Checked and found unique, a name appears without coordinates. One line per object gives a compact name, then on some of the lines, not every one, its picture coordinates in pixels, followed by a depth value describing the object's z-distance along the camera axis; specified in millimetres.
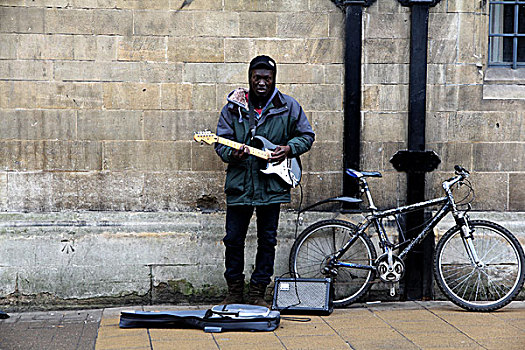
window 6957
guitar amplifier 6027
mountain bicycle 6273
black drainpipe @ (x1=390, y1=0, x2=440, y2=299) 6660
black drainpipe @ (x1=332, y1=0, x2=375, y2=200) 6605
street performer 6051
